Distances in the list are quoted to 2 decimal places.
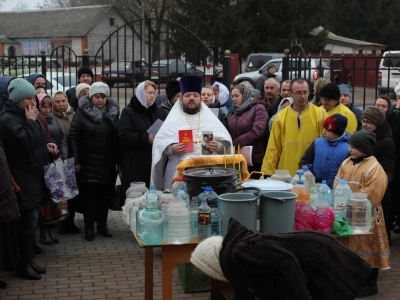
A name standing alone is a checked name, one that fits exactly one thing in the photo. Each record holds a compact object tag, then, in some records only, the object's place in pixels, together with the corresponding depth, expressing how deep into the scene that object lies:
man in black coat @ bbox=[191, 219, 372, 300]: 2.89
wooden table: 4.12
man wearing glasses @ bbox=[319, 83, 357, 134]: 6.51
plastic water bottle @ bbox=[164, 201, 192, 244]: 4.06
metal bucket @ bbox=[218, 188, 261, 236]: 3.91
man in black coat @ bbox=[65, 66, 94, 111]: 8.80
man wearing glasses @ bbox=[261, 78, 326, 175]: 6.16
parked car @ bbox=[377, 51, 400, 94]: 17.58
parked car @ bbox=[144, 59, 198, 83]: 17.81
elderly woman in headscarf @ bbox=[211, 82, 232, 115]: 7.88
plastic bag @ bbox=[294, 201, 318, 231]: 4.20
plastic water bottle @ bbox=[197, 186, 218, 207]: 4.19
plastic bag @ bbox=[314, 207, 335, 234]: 4.18
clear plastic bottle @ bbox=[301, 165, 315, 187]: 4.93
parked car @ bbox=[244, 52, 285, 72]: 27.09
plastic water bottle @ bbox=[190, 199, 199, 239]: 4.12
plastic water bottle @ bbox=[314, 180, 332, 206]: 4.47
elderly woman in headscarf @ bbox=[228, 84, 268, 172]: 6.92
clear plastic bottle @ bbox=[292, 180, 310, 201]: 4.43
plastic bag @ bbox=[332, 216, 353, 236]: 4.24
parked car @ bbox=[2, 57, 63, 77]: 18.06
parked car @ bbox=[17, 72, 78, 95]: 16.53
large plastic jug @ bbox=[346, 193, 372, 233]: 4.32
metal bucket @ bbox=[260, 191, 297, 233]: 3.98
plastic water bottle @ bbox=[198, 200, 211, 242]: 4.02
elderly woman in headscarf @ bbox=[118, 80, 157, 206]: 6.93
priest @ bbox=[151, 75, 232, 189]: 5.64
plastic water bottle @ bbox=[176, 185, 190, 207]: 4.31
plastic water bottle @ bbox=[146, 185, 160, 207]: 4.30
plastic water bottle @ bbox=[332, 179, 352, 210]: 4.53
